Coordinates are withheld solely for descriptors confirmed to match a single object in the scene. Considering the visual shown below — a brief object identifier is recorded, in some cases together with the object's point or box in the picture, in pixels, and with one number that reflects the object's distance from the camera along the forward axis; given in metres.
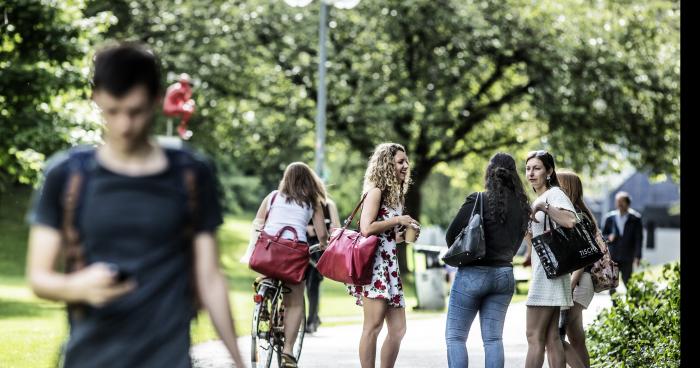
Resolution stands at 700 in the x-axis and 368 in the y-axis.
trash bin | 42.56
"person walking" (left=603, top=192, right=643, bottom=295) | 34.37
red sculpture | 29.98
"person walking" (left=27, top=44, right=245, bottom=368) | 6.36
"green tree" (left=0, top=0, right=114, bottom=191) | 40.53
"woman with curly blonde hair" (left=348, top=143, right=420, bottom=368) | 16.73
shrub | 18.84
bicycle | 19.33
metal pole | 41.56
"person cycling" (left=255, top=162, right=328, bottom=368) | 19.02
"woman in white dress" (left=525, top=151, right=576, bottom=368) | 16.20
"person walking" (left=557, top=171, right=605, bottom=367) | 17.73
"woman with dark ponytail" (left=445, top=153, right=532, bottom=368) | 15.59
